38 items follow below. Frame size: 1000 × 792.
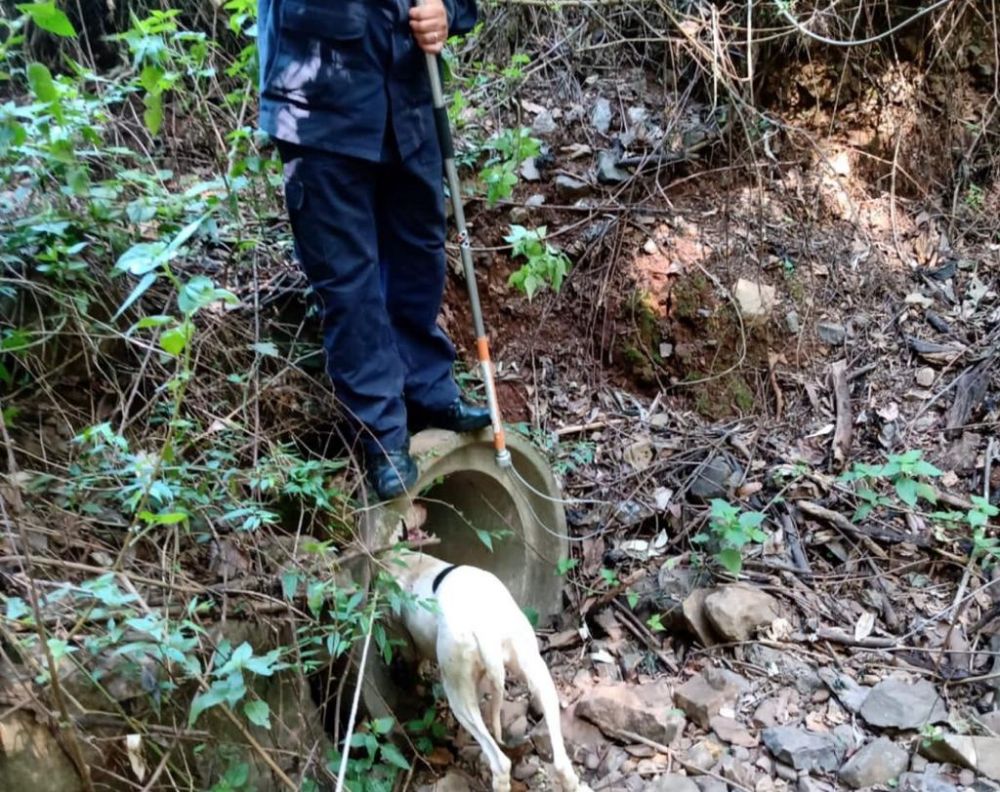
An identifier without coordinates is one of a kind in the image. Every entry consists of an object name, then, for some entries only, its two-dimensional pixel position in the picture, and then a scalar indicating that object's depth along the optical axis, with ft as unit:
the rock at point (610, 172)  14.71
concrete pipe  11.16
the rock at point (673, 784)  9.07
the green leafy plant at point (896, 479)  10.48
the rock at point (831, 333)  14.25
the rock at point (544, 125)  15.24
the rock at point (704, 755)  9.40
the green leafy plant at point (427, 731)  9.66
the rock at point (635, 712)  9.76
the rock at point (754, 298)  13.87
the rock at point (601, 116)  15.46
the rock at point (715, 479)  12.39
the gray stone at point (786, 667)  10.25
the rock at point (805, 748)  9.21
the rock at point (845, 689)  9.93
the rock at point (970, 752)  8.77
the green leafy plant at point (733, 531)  10.91
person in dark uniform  8.11
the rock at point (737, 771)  9.15
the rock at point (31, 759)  6.48
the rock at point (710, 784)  9.09
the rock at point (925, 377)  13.50
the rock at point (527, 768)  9.75
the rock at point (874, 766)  8.94
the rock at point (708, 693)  9.94
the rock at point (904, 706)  9.47
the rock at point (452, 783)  9.25
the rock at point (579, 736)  9.87
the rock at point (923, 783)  8.71
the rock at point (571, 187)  14.61
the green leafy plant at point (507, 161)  11.41
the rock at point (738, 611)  10.71
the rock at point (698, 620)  10.92
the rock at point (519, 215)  14.08
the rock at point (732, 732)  9.62
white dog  8.42
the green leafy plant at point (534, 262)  10.54
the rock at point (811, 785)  8.96
